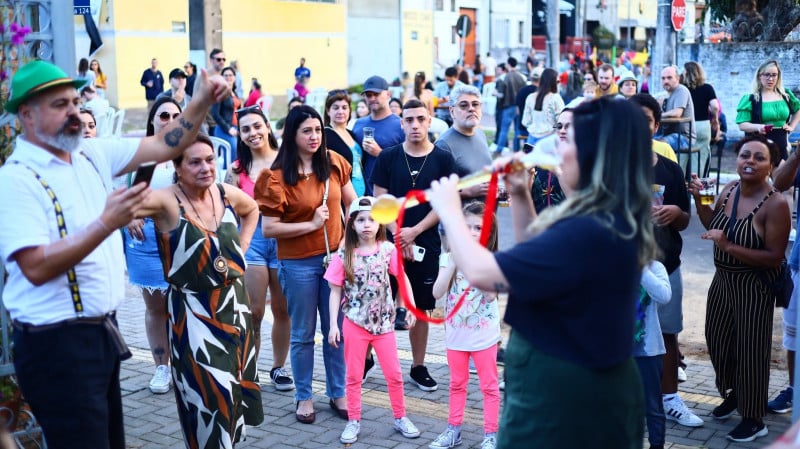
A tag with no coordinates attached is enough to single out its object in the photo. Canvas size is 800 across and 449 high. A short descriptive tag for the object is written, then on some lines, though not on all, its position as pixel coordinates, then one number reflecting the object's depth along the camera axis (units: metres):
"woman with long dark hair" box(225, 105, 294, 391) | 6.38
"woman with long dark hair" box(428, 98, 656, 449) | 2.79
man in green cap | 3.36
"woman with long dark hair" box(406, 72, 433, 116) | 15.41
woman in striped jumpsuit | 5.36
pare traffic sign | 15.32
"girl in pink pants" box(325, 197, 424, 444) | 5.55
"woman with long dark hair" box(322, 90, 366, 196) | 7.75
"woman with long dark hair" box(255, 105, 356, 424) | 5.86
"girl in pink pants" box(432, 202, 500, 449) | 5.31
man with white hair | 6.76
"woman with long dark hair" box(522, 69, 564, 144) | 13.34
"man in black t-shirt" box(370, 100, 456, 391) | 6.36
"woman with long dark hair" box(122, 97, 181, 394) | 6.30
